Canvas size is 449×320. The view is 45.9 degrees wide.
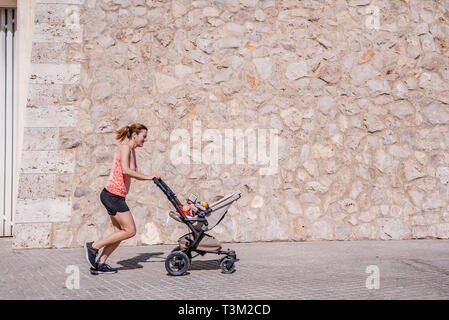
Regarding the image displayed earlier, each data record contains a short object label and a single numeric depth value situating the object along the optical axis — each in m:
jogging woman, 6.40
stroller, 6.32
